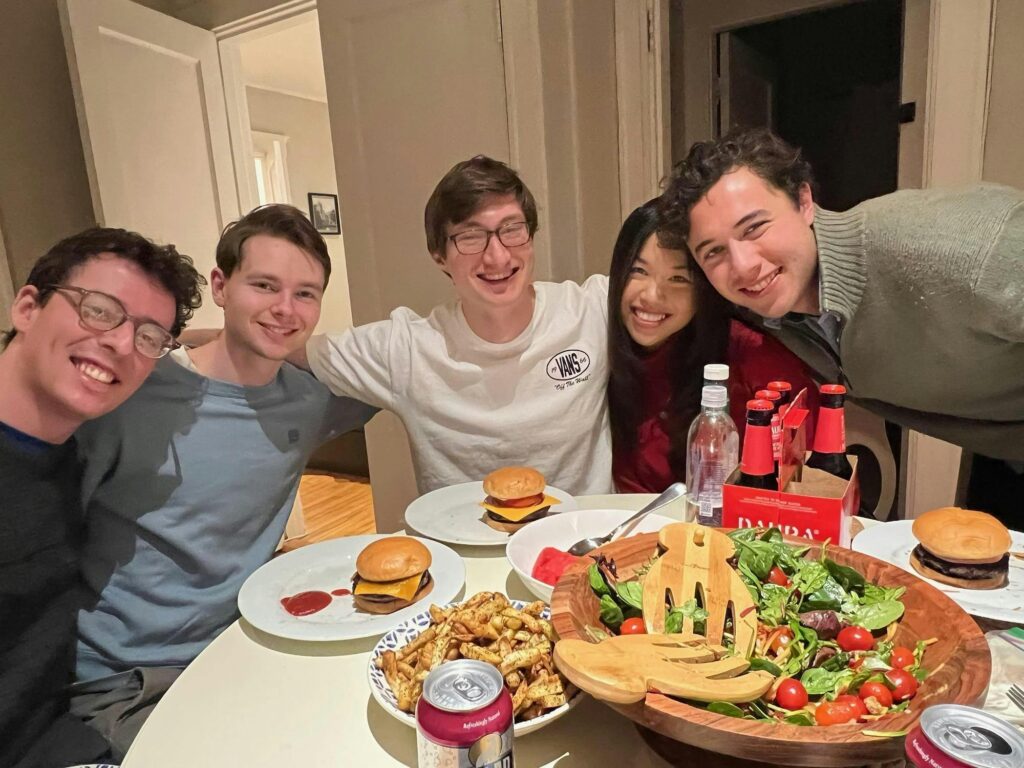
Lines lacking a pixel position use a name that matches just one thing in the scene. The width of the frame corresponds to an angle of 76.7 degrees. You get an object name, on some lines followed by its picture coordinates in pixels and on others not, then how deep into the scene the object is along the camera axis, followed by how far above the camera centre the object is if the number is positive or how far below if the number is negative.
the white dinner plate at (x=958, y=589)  0.91 -0.53
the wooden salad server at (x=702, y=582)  0.77 -0.42
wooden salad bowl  0.57 -0.44
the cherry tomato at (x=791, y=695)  0.68 -0.48
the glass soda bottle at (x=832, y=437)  1.11 -0.35
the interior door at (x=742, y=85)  3.62 +0.90
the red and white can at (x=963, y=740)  0.47 -0.38
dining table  0.77 -0.57
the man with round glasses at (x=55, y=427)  1.12 -0.26
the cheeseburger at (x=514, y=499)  1.32 -0.51
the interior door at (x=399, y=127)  2.47 +0.52
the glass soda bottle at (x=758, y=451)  1.06 -0.35
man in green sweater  1.27 -0.09
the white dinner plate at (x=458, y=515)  1.28 -0.55
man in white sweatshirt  1.68 -0.28
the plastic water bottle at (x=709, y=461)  1.20 -0.42
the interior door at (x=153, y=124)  2.76 +0.70
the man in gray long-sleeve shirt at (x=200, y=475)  1.34 -0.44
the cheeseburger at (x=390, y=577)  1.07 -0.51
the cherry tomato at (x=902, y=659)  0.74 -0.48
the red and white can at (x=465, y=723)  0.60 -0.43
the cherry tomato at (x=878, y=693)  0.67 -0.48
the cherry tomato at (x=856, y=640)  0.77 -0.48
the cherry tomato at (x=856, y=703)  0.66 -0.48
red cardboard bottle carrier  1.02 -0.42
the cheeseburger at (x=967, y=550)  0.97 -0.48
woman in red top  1.70 -0.31
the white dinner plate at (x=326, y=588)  1.00 -0.55
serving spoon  1.14 -0.51
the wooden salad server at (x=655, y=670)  0.63 -0.42
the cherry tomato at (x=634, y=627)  0.80 -0.46
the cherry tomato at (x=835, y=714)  0.64 -0.47
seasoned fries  0.76 -0.50
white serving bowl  1.14 -0.53
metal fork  0.72 -0.53
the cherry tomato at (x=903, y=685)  0.68 -0.47
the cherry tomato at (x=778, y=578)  0.88 -0.46
